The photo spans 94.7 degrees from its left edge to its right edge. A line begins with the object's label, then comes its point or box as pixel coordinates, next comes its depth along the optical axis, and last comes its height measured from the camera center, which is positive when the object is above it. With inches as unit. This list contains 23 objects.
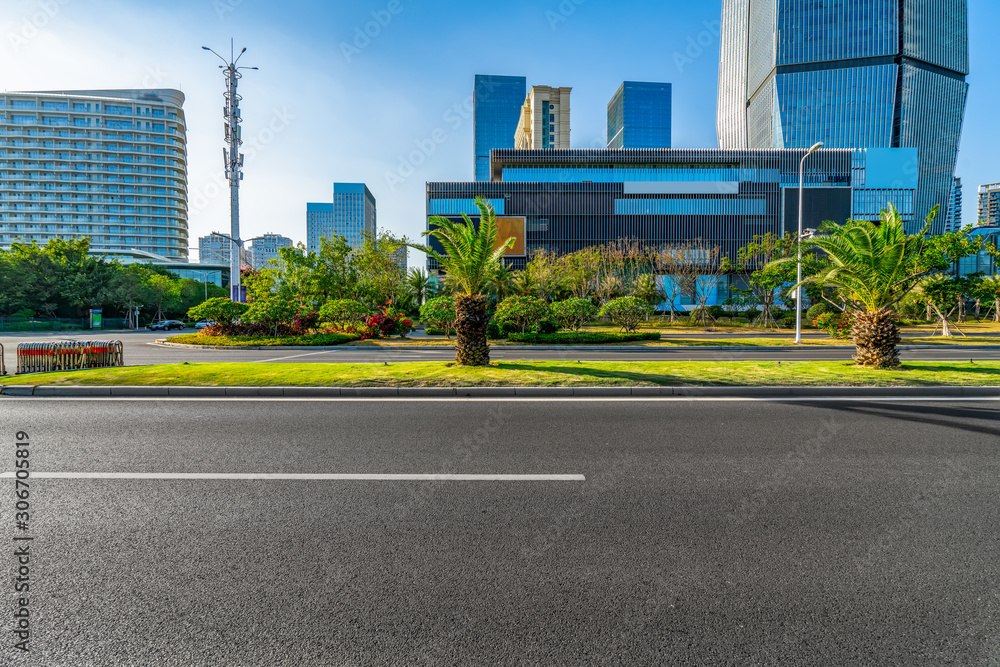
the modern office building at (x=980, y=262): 3140.0 +409.7
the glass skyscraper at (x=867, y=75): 3548.2 +1892.2
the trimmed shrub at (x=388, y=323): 1029.8 -10.8
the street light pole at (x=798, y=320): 878.4 -5.3
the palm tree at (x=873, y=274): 466.0 +45.6
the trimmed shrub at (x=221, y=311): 909.8 +15.3
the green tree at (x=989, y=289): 1176.2 +72.9
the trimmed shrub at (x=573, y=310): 979.3 +17.5
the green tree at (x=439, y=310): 932.0 +16.8
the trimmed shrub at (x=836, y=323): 932.5 -11.3
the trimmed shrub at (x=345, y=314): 1008.9 +9.9
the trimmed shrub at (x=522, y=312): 924.0 +12.8
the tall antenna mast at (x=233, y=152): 1264.8 +473.5
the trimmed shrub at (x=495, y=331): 937.0 -26.0
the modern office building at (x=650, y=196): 2650.1 +708.6
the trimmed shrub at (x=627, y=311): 984.3 +15.4
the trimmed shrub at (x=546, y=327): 956.0 -18.3
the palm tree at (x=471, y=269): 477.1 +51.9
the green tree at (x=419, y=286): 1676.9 +118.8
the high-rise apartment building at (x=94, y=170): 3570.4 +1189.4
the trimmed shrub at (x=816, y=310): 1242.4 +21.4
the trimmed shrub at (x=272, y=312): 917.8 +12.9
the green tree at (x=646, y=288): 1596.9 +107.9
